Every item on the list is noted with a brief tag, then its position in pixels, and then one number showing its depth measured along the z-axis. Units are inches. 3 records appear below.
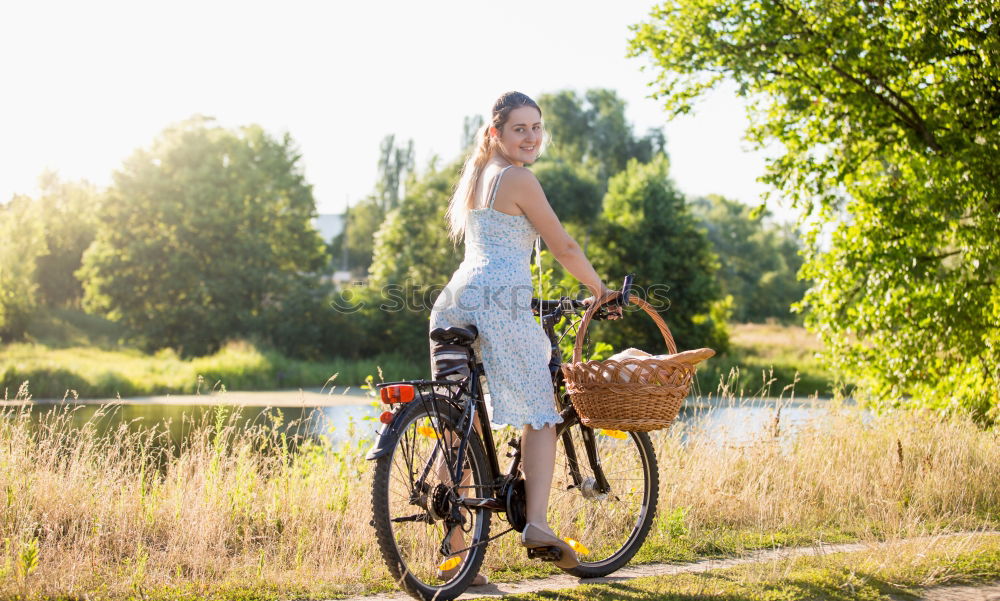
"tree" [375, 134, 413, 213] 2321.6
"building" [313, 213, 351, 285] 3339.1
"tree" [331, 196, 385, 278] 2290.8
